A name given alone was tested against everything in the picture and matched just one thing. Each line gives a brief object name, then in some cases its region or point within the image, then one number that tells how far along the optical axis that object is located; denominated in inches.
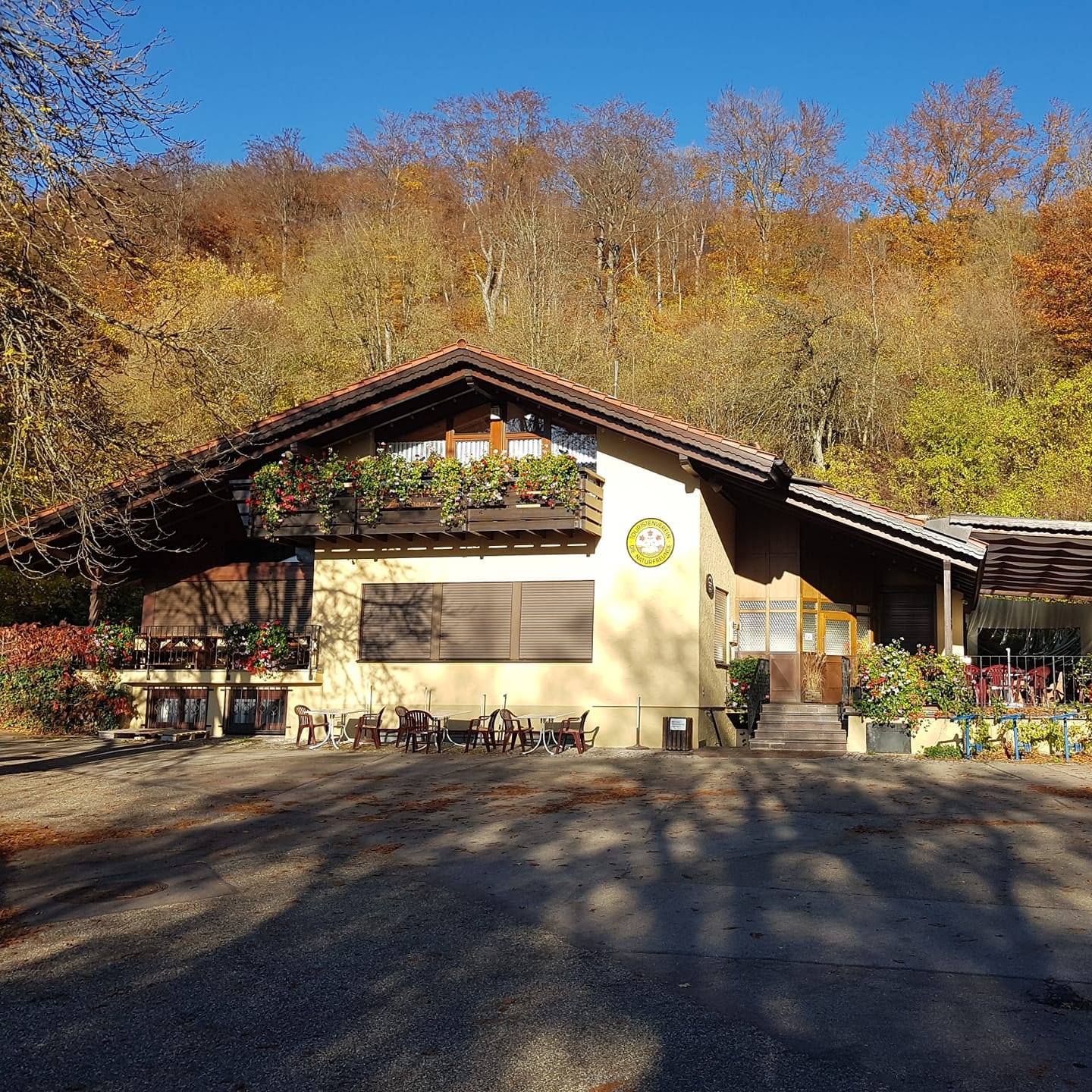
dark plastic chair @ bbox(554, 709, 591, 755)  682.8
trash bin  714.2
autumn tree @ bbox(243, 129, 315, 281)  2001.7
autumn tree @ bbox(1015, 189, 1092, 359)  1302.9
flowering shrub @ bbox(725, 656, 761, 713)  791.7
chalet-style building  732.0
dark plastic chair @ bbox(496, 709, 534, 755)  696.4
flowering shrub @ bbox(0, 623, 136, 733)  766.5
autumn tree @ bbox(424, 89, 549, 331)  1710.1
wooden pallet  739.4
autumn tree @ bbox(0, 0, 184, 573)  392.5
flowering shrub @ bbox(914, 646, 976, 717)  657.0
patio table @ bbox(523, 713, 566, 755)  693.3
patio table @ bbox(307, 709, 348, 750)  716.7
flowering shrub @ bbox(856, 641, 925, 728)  659.4
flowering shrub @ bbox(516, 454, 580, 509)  715.4
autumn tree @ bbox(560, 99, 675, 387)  1689.2
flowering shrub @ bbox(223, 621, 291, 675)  774.5
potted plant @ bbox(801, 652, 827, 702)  832.3
